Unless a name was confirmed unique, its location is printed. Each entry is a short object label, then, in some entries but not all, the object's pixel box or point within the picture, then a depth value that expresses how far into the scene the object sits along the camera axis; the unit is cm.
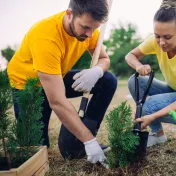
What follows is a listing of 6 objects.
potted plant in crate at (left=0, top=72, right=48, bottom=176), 205
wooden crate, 189
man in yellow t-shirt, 245
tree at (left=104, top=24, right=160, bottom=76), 1461
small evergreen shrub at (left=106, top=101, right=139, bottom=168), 224
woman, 267
